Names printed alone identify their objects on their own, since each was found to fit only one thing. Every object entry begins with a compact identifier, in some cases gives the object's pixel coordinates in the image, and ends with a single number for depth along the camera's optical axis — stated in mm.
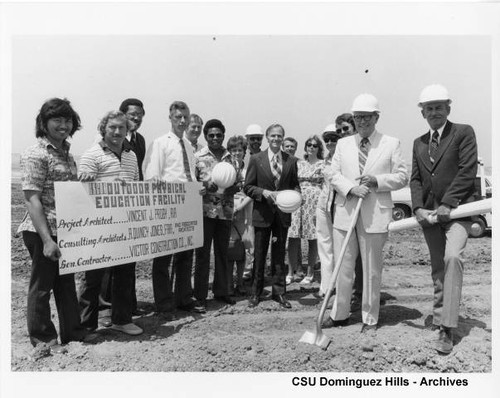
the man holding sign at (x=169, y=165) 4703
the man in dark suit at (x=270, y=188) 5043
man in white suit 4273
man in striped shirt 4012
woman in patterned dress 6250
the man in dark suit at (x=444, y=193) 3973
